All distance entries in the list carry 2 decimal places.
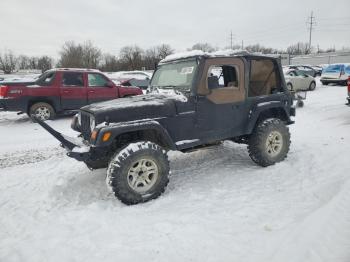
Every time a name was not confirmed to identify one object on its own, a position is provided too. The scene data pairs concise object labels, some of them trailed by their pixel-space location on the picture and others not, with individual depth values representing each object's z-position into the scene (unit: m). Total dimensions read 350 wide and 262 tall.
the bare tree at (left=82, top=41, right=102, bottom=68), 55.75
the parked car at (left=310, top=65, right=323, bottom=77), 29.12
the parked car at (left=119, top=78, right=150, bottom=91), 17.70
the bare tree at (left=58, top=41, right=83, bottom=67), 53.75
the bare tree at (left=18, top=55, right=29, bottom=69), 83.00
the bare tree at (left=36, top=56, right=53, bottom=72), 79.31
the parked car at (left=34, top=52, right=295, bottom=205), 3.68
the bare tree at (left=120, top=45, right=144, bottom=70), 52.52
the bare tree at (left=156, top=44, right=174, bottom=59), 69.56
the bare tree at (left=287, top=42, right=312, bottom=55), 90.43
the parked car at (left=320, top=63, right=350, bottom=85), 19.33
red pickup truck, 8.66
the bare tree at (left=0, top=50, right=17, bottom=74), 77.94
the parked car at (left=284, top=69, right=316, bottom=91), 17.34
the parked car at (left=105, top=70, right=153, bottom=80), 19.05
